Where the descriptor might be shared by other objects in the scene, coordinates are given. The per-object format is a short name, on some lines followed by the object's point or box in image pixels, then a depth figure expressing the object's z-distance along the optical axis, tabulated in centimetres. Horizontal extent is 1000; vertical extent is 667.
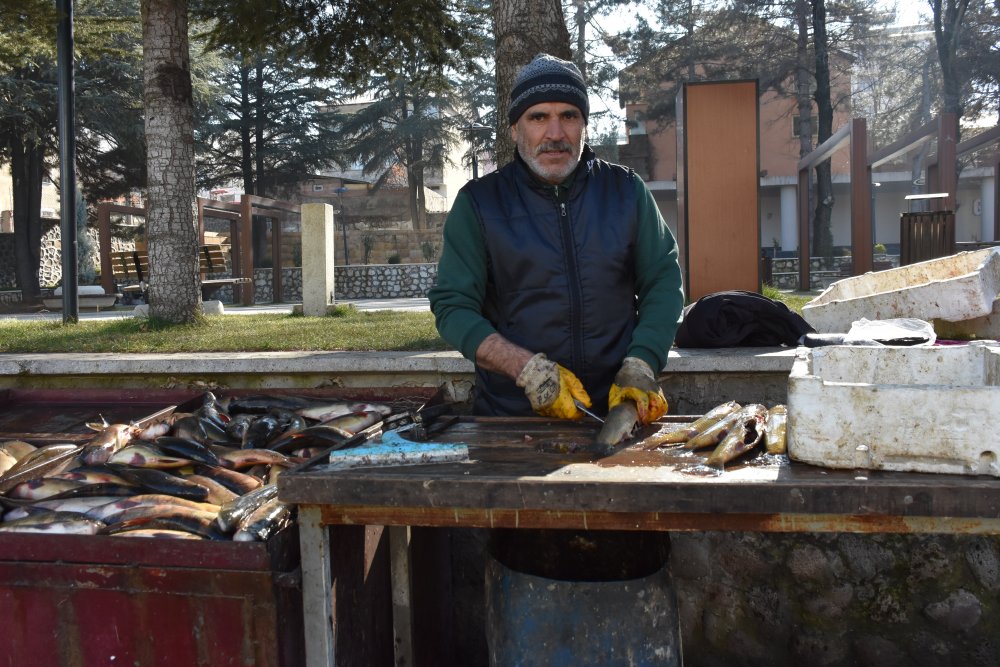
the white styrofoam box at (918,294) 459
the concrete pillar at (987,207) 3578
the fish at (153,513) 281
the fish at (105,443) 360
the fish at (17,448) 382
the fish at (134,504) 292
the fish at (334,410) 421
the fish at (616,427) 258
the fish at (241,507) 271
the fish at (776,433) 245
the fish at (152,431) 390
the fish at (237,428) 391
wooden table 205
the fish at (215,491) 321
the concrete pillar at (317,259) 1298
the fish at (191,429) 390
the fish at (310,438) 374
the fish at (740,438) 237
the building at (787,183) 3650
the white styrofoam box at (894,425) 210
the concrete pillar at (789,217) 3684
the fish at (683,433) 269
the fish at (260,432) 381
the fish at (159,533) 264
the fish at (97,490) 310
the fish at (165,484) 317
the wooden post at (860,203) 1477
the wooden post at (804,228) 1902
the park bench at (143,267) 1928
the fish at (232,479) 337
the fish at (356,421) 396
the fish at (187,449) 356
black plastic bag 491
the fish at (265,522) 258
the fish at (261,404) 438
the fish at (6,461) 361
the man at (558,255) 298
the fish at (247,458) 359
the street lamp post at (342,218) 3337
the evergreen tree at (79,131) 2416
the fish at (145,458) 347
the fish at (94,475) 327
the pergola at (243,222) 1859
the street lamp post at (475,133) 3947
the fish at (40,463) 337
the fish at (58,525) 277
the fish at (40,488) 321
